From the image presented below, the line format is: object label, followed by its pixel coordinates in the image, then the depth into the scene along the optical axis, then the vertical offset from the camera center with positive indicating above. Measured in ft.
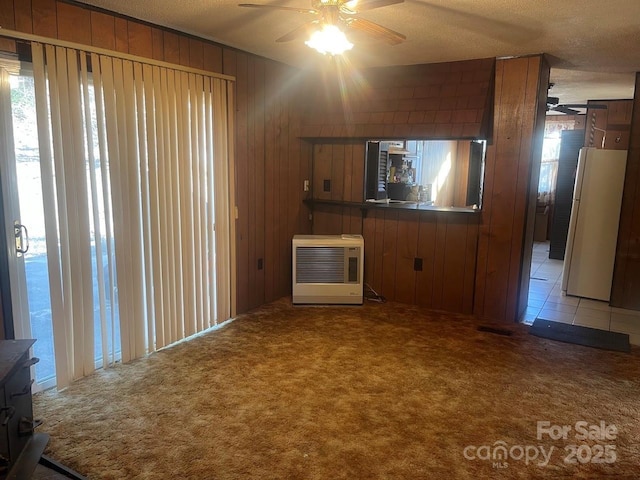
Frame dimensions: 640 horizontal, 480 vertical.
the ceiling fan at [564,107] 15.71 +2.82
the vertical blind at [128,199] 8.77 -0.65
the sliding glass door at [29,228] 8.21 -1.15
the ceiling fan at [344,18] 7.15 +2.56
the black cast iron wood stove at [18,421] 5.58 -3.30
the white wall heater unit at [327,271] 14.57 -3.10
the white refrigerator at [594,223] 15.81 -1.53
